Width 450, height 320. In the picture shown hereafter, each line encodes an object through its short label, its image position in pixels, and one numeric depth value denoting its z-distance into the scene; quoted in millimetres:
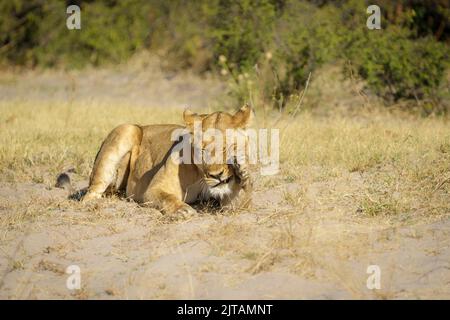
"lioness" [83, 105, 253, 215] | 10891
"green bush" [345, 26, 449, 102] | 20937
